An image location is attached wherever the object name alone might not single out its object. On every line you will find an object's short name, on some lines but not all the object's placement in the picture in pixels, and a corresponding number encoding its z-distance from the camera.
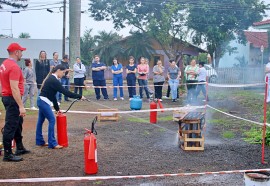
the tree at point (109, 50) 37.78
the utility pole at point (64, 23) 29.92
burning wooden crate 7.12
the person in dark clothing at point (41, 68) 12.45
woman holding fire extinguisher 7.02
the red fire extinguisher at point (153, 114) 10.18
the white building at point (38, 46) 34.97
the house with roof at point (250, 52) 33.57
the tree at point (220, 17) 29.19
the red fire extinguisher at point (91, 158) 5.58
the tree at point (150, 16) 26.70
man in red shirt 6.01
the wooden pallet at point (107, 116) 10.44
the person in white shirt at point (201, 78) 14.41
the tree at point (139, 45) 36.41
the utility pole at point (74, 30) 19.75
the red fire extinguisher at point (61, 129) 7.21
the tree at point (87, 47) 43.75
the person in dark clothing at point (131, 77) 15.59
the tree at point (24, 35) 59.96
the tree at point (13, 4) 17.67
